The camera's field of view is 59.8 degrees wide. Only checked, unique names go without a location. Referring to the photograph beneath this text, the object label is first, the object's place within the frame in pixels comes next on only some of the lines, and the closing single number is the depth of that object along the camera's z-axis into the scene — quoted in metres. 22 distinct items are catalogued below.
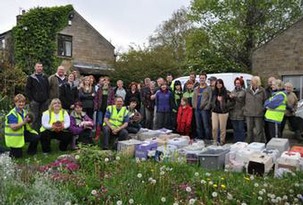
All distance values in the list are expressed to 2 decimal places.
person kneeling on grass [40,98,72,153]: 5.96
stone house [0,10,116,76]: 18.43
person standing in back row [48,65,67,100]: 6.71
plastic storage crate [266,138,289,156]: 5.35
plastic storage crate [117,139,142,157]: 5.50
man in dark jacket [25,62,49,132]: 6.43
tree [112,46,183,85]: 16.19
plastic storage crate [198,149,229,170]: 4.88
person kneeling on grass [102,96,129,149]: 6.50
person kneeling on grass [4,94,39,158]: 5.65
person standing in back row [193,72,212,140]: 7.08
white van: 8.55
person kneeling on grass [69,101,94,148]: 6.40
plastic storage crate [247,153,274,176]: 4.52
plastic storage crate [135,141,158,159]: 5.43
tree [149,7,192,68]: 30.04
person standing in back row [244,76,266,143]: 6.65
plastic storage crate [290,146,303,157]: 5.17
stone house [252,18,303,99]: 13.86
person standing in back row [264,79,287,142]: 6.44
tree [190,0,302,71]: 19.24
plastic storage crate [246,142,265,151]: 5.24
